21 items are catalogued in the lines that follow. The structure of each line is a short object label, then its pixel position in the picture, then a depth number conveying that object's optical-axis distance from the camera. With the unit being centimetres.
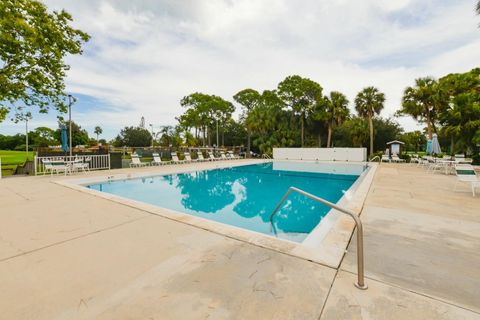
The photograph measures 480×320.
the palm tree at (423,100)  1828
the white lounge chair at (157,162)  1492
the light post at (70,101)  1175
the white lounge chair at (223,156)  2072
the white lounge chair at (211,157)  1937
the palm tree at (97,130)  7119
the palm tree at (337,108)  2373
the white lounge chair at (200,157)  1851
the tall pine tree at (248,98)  3133
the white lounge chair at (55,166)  925
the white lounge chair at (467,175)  580
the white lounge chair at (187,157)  1741
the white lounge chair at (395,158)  1844
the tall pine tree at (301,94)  2544
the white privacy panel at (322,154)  2038
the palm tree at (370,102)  2183
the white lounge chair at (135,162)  1389
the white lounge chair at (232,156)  2195
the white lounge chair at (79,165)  1028
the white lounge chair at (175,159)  1652
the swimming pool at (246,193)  537
